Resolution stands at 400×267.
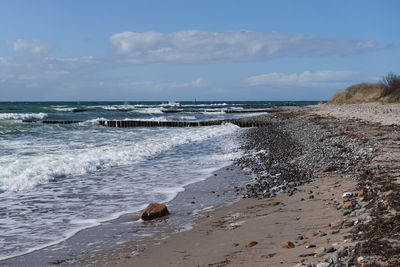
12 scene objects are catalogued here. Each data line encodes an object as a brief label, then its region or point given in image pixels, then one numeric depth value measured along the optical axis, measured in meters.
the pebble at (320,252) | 4.21
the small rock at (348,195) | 6.73
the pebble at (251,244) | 5.14
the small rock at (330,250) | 4.25
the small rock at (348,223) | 5.13
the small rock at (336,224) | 5.16
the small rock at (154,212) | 7.29
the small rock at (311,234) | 5.07
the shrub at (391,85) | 48.84
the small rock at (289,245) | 4.78
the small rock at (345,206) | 6.07
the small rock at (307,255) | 4.27
